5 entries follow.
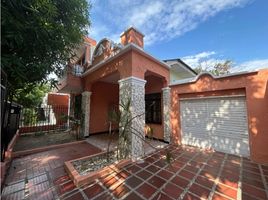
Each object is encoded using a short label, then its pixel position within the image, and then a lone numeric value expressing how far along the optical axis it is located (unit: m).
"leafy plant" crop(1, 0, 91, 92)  3.10
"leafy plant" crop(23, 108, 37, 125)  8.86
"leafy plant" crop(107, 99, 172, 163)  4.72
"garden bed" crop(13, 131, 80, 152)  6.25
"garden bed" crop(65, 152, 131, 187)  3.41
